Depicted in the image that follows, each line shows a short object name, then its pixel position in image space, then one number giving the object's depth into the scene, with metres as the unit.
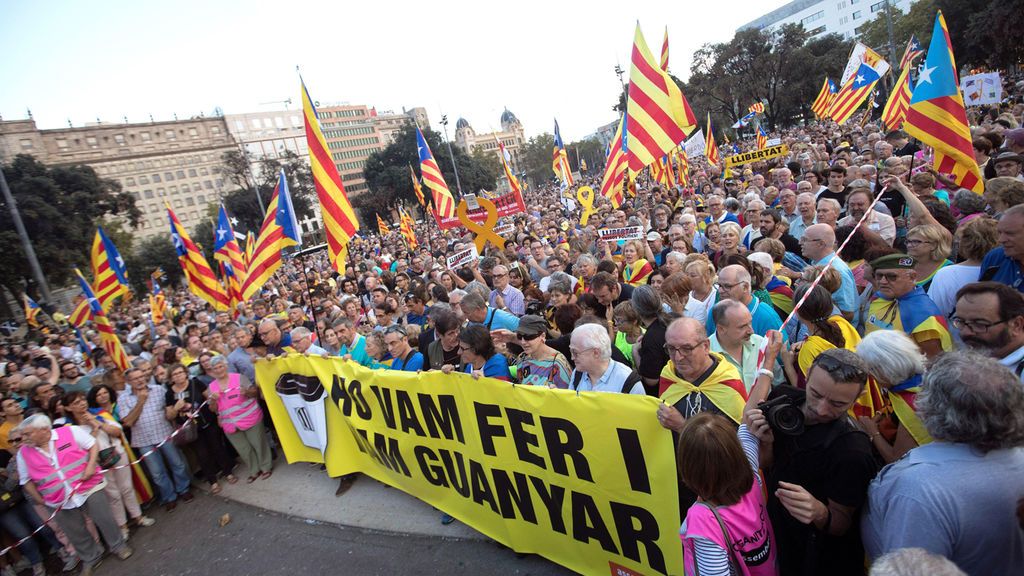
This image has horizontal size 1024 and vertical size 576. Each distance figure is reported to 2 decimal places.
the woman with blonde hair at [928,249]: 3.77
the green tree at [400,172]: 60.03
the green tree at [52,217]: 25.94
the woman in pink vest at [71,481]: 5.03
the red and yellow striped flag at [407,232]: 21.25
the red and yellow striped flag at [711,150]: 17.60
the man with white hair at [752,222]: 6.87
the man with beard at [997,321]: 2.27
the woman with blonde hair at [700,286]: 4.45
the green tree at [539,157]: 106.94
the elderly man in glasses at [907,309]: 2.95
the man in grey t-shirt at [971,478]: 1.61
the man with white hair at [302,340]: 5.85
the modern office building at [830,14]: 98.38
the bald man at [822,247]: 4.13
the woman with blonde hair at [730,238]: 5.70
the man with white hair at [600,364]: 3.29
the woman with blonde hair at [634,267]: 6.60
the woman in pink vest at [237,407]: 6.24
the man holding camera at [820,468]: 1.95
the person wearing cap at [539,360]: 3.87
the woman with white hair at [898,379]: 2.30
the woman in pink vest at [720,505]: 1.89
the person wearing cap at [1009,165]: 5.42
